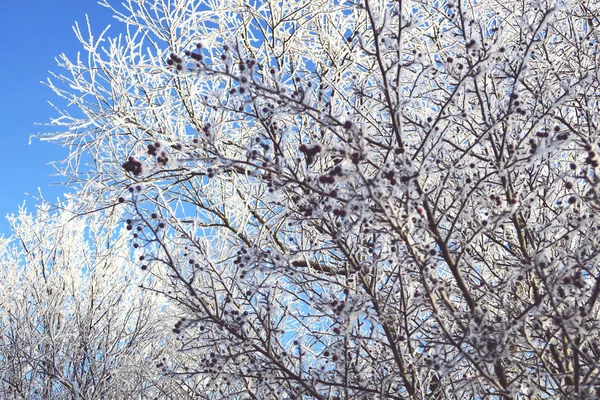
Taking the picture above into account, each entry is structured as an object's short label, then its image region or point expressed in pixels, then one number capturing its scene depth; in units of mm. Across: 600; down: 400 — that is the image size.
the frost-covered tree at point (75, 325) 7500
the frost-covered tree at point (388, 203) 2279
